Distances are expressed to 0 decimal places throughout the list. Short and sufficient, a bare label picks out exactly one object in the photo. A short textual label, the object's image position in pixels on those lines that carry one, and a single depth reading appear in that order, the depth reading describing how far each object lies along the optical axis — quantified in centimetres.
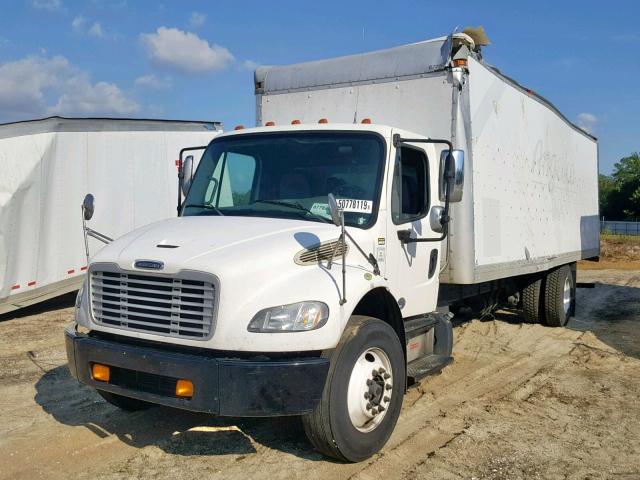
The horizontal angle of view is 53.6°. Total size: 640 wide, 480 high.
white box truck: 388
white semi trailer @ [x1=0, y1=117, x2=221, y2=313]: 973
